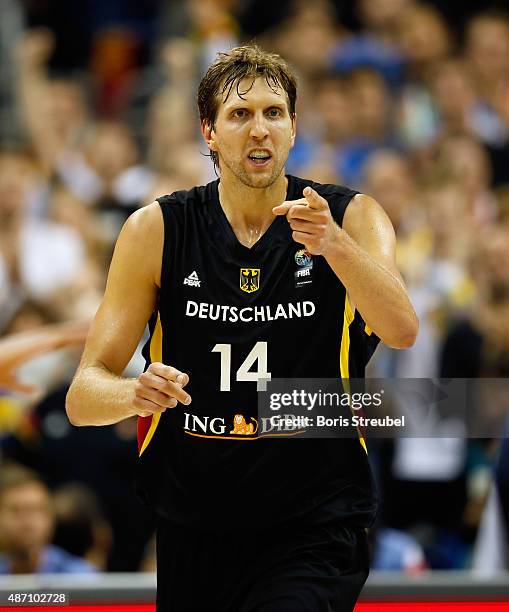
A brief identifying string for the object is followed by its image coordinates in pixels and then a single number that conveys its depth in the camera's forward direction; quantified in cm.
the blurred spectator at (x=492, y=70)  2189
